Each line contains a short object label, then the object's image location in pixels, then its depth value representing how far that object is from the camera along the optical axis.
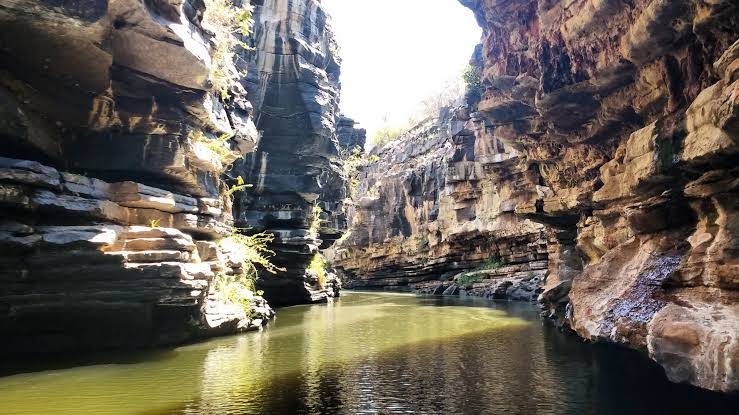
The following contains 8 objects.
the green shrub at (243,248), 17.41
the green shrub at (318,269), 29.36
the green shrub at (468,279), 36.12
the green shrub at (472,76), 24.60
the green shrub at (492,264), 36.53
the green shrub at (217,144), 14.90
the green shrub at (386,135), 71.00
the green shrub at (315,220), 29.36
